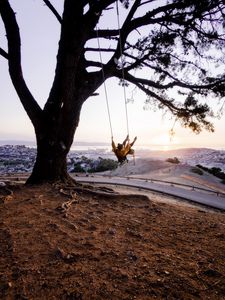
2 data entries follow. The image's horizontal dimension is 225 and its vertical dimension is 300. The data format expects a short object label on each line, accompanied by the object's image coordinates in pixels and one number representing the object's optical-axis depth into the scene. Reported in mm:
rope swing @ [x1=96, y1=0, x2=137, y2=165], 5263
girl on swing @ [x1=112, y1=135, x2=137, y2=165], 5263
